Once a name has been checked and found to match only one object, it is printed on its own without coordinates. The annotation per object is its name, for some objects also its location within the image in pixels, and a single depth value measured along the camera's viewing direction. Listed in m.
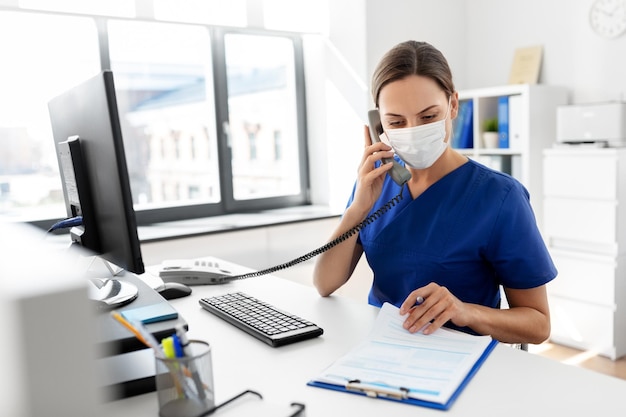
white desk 0.86
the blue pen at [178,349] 0.79
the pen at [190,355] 0.79
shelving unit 3.19
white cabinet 2.85
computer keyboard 1.16
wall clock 3.07
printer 2.86
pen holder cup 0.79
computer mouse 1.52
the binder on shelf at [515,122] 3.22
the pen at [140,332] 0.76
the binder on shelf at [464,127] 3.49
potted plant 3.38
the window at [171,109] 2.75
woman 1.31
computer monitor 1.01
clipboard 0.87
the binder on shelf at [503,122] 3.30
